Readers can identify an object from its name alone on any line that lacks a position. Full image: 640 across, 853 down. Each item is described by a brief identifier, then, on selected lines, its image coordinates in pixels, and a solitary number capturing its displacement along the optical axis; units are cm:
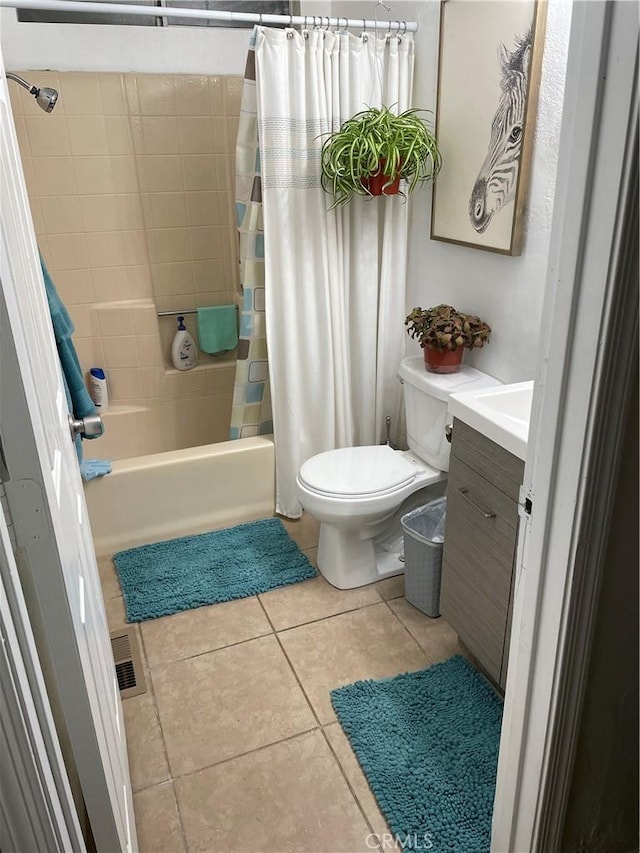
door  80
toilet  217
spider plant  216
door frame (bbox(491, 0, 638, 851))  78
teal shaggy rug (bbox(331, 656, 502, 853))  151
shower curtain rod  189
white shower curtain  224
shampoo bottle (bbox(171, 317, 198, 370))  318
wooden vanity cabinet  164
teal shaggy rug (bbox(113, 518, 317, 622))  229
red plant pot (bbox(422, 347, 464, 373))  221
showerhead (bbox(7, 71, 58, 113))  200
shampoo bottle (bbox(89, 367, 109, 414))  305
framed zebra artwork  183
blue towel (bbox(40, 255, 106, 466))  158
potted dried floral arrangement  216
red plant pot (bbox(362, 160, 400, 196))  223
